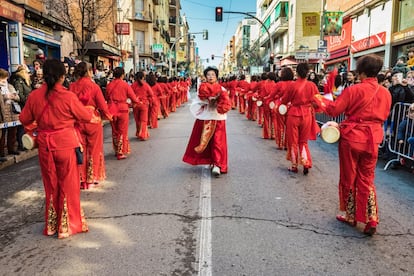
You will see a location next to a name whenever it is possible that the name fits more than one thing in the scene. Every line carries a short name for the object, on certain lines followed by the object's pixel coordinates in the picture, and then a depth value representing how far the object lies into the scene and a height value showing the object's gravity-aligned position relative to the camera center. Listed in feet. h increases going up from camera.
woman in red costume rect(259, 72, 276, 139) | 37.35 -1.88
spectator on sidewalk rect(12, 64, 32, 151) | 29.01 -0.27
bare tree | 55.93 +10.23
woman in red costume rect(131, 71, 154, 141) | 36.55 -1.97
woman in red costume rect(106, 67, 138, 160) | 28.07 -1.55
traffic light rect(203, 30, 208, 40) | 149.95 +16.96
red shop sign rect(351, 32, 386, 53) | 71.66 +7.61
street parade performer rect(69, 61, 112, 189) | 20.06 -2.38
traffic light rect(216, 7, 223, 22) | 89.04 +14.48
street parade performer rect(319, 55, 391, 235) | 14.21 -1.59
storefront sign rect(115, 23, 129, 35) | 87.14 +11.31
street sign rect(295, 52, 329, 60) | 61.20 +4.32
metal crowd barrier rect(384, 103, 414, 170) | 25.22 -3.00
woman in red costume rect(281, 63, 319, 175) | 23.32 -2.01
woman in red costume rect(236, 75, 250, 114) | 62.81 -1.17
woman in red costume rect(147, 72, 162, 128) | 45.39 -3.12
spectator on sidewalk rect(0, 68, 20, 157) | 27.07 -2.05
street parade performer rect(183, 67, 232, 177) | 22.49 -2.13
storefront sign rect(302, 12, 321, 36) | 69.21 +9.92
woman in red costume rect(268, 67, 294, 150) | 28.84 -2.31
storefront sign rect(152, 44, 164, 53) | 160.86 +13.52
